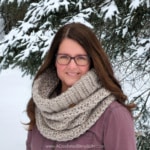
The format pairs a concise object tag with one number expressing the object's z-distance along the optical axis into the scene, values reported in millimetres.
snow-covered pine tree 3575
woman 1551
